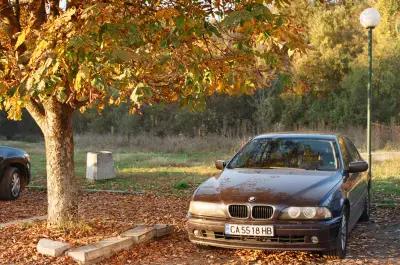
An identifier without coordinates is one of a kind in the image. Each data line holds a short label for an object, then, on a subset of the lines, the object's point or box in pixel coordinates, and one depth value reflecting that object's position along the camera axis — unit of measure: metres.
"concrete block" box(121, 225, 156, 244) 7.21
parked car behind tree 11.84
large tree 5.31
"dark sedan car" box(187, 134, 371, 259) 6.32
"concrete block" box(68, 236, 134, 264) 6.36
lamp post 10.44
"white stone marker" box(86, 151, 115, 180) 14.75
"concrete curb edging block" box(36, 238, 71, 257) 6.57
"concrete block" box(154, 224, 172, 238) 7.71
